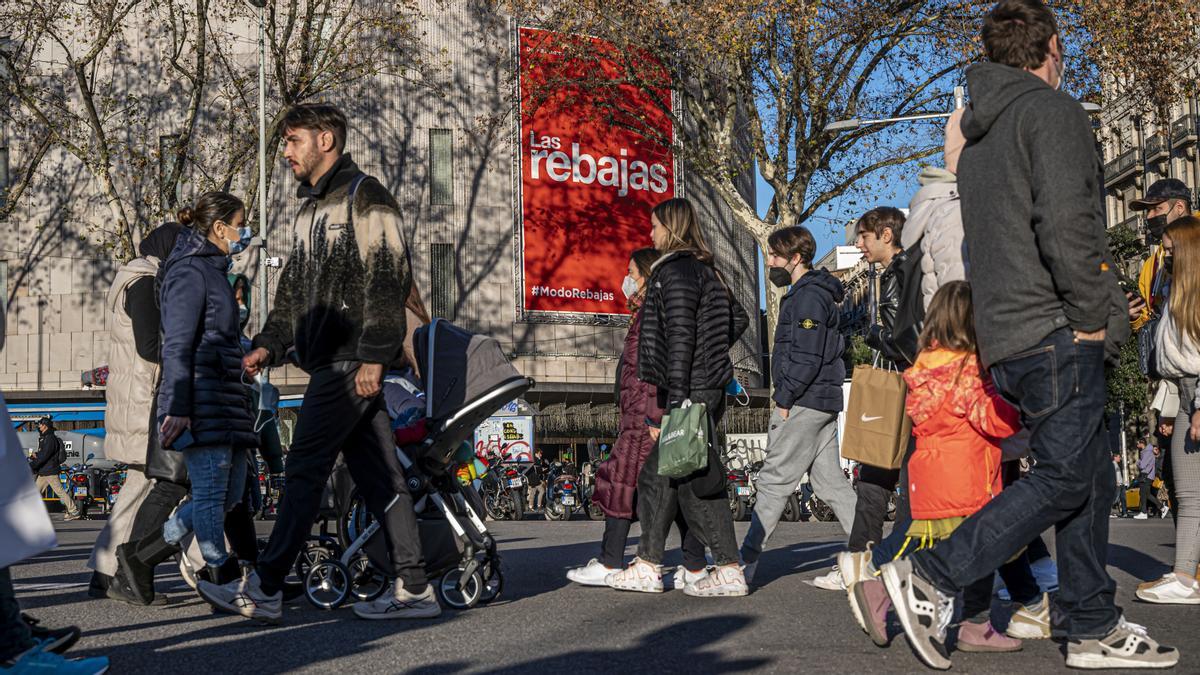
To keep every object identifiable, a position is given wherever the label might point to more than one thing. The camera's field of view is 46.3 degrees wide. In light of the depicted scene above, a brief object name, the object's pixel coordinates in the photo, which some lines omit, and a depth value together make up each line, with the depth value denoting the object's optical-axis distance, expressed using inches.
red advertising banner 1502.2
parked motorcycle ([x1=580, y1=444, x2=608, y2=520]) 949.2
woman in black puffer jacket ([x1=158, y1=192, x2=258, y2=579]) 234.2
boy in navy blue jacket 299.9
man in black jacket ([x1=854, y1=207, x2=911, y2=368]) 259.0
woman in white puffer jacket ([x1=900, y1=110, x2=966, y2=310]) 229.6
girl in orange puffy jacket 191.6
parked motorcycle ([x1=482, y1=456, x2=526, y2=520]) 913.8
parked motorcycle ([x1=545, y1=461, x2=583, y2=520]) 915.1
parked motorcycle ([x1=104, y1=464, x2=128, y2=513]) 1053.8
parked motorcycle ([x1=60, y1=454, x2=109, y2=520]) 1061.8
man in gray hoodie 169.2
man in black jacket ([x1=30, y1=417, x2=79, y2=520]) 977.5
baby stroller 255.9
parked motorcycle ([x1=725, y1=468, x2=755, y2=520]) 845.2
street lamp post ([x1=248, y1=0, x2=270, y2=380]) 1199.2
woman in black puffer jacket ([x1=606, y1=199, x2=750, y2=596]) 271.1
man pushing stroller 227.6
